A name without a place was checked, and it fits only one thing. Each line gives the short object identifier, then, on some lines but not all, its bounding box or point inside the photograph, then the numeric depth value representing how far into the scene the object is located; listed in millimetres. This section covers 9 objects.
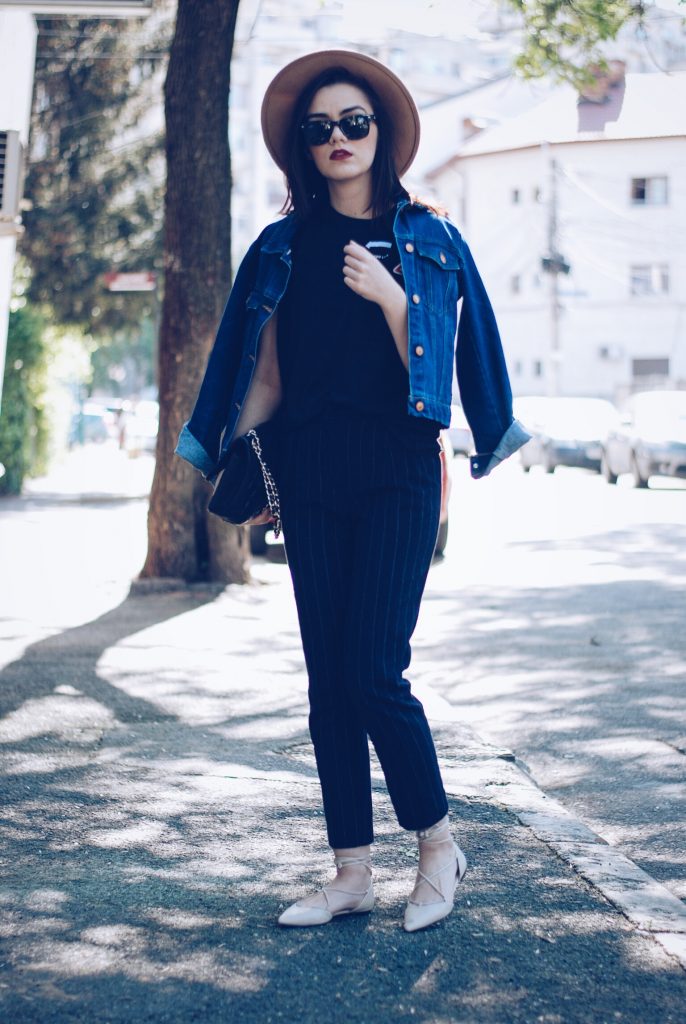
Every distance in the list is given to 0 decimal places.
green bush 21375
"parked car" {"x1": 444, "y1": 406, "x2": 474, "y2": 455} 35631
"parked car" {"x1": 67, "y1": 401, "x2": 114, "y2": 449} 55441
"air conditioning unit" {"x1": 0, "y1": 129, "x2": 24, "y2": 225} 8062
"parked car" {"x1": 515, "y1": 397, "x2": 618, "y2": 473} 29022
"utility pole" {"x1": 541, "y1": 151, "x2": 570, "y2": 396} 41469
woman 3275
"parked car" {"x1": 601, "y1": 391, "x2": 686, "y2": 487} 22594
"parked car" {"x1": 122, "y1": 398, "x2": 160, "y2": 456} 39750
